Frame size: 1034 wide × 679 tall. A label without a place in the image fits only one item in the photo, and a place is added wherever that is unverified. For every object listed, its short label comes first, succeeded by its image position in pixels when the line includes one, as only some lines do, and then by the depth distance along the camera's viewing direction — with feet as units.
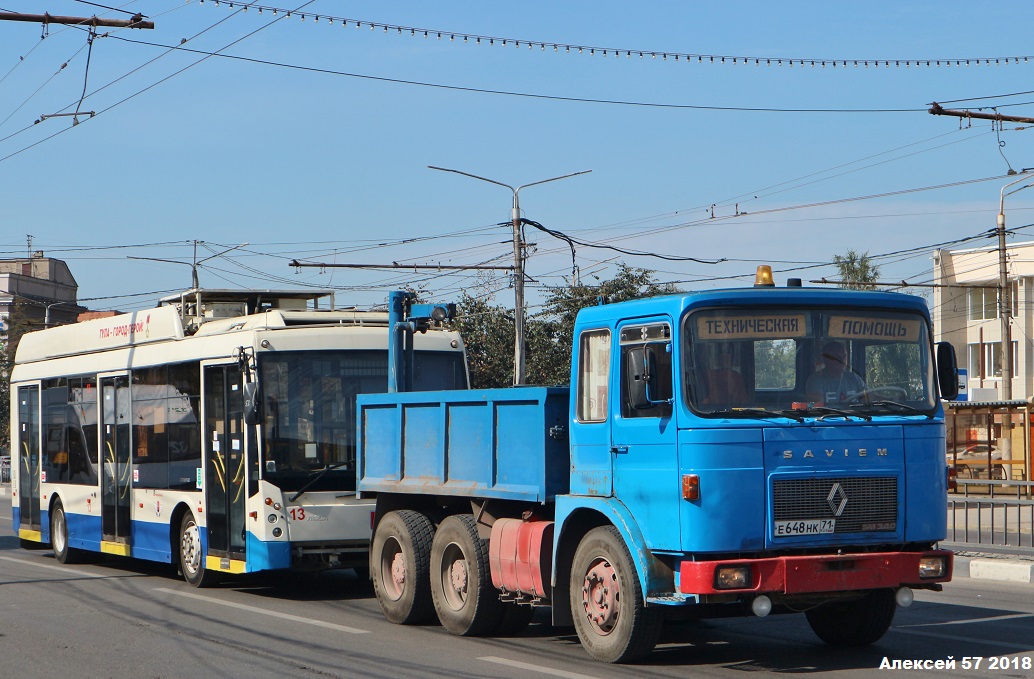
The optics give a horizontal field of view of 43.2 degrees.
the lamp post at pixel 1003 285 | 116.57
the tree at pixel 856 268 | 293.66
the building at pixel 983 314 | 212.02
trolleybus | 45.19
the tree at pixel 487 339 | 136.98
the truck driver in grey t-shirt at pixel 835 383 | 29.63
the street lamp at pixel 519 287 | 99.45
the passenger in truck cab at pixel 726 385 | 28.86
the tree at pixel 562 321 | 115.75
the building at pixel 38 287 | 264.52
